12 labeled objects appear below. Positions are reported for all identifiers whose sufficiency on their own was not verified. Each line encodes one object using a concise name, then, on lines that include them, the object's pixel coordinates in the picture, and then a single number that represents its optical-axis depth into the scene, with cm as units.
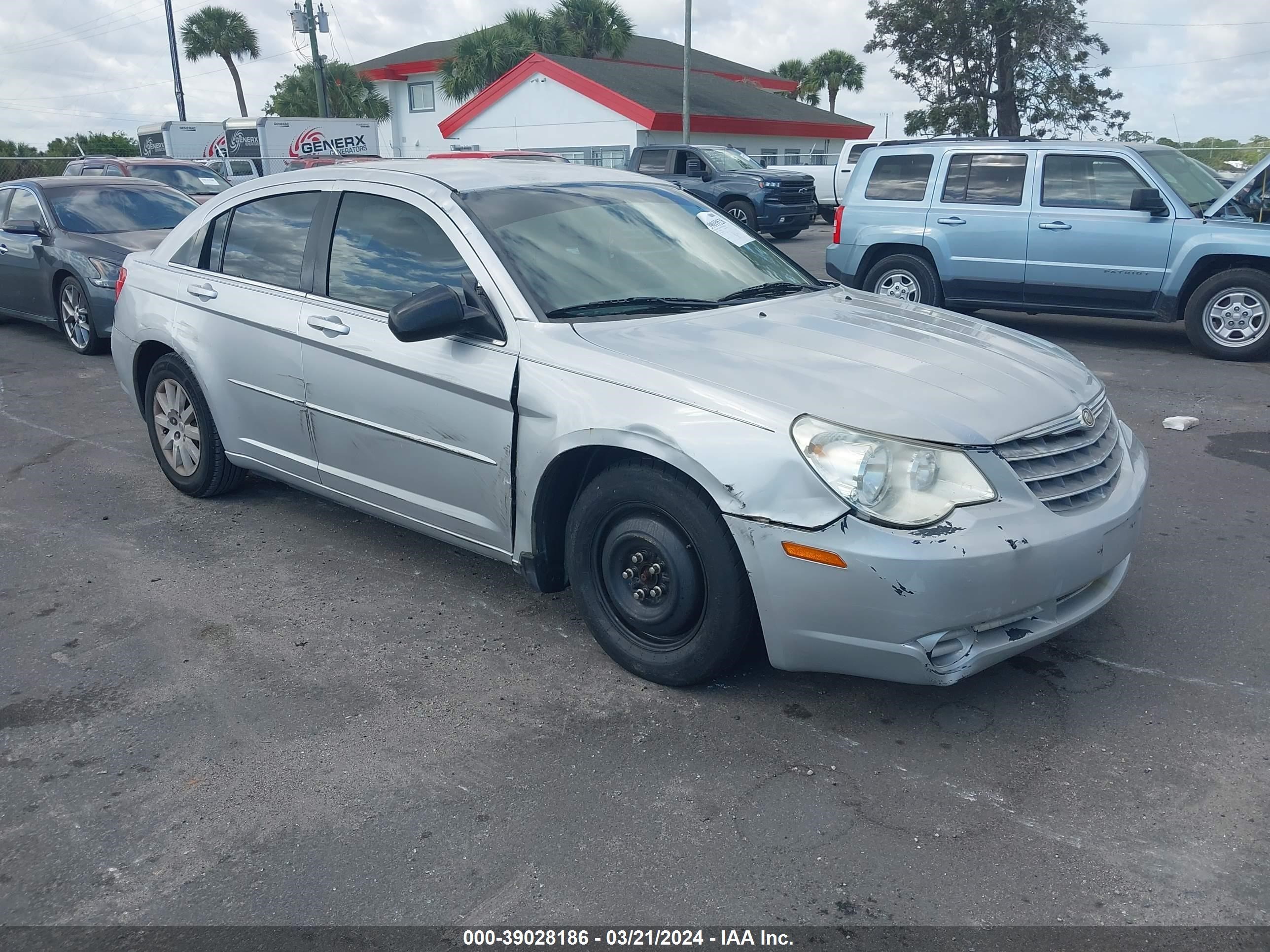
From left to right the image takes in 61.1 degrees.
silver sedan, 308
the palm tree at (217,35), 5419
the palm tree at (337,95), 4509
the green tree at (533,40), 4225
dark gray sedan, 945
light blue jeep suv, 880
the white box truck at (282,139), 3083
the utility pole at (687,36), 2731
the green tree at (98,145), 4497
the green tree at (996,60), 3681
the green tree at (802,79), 5716
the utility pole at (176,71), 4088
